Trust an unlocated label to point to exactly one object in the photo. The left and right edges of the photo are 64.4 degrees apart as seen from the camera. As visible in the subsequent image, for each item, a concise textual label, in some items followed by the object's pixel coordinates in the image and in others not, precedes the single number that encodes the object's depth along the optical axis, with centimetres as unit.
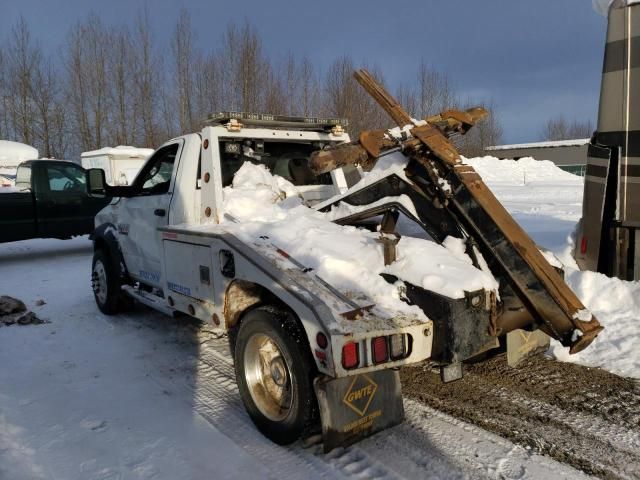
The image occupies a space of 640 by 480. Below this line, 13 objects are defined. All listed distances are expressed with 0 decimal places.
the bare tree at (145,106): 3166
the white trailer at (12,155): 1948
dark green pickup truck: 1052
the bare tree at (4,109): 3122
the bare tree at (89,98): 3172
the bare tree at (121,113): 3178
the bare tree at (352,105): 3084
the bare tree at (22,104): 3155
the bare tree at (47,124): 3228
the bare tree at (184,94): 3014
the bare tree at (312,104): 3150
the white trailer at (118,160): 2123
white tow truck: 292
